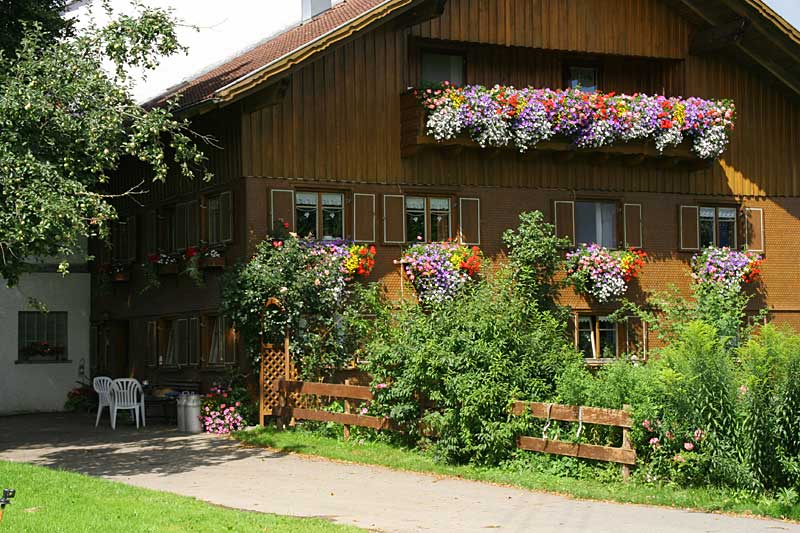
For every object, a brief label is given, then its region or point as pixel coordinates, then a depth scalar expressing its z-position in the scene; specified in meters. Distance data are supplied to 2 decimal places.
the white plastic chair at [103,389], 24.30
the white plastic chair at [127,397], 23.94
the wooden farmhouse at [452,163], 24.38
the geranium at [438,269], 24.62
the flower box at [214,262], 24.28
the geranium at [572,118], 24.44
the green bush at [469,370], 16.56
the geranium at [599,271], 26.31
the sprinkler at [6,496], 7.78
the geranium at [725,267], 27.43
